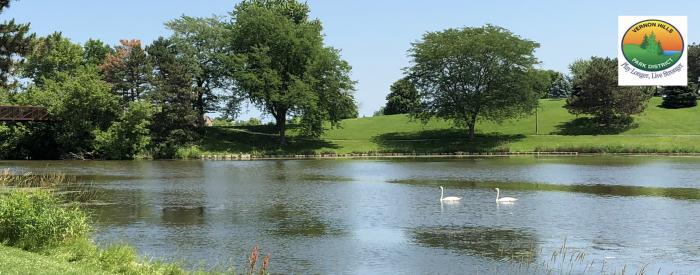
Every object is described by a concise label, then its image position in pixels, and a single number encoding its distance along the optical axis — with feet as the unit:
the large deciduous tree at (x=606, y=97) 287.69
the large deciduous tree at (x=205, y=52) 284.41
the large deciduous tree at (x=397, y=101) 403.46
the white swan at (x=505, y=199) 97.66
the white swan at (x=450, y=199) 99.69
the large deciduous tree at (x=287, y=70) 265.75
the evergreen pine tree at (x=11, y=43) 89.20
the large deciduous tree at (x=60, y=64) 323.20
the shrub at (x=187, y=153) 241.55
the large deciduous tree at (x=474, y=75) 276.41
